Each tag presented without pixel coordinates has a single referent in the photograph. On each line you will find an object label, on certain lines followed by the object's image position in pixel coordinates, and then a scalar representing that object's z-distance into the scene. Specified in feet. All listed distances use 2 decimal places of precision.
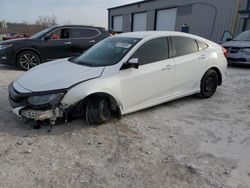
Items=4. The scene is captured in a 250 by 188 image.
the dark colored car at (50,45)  20.56
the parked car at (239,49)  24.66
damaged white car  8.87
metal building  39.88
